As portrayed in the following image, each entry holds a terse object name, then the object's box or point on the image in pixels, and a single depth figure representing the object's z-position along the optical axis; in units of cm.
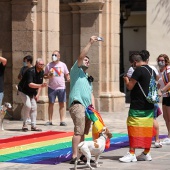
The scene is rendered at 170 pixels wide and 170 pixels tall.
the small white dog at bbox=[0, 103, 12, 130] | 1547
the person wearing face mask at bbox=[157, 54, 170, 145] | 1341
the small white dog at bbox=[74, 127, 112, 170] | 1045
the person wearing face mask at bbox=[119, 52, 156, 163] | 1126
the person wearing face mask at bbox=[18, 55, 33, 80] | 1661
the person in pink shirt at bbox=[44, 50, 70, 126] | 1719
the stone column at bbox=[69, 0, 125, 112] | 2145
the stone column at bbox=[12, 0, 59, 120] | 1808
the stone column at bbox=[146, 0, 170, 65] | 2612
